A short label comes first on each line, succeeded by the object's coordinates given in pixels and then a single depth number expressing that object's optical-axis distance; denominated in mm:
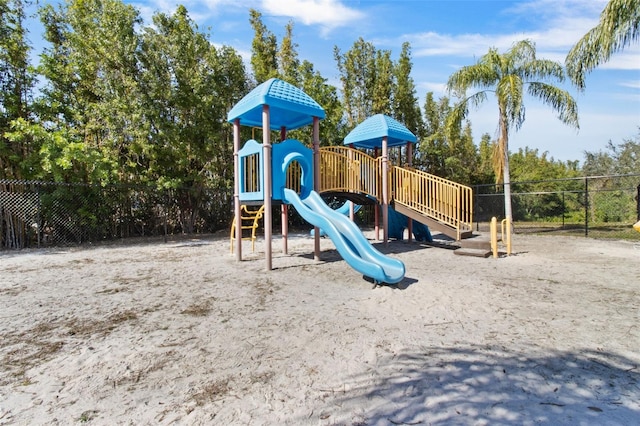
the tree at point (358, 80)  20234
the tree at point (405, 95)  20391
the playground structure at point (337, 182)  6336
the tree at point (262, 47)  17328
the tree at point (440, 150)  21559
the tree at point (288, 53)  18062
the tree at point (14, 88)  10641
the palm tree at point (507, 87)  12906
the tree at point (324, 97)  16547
